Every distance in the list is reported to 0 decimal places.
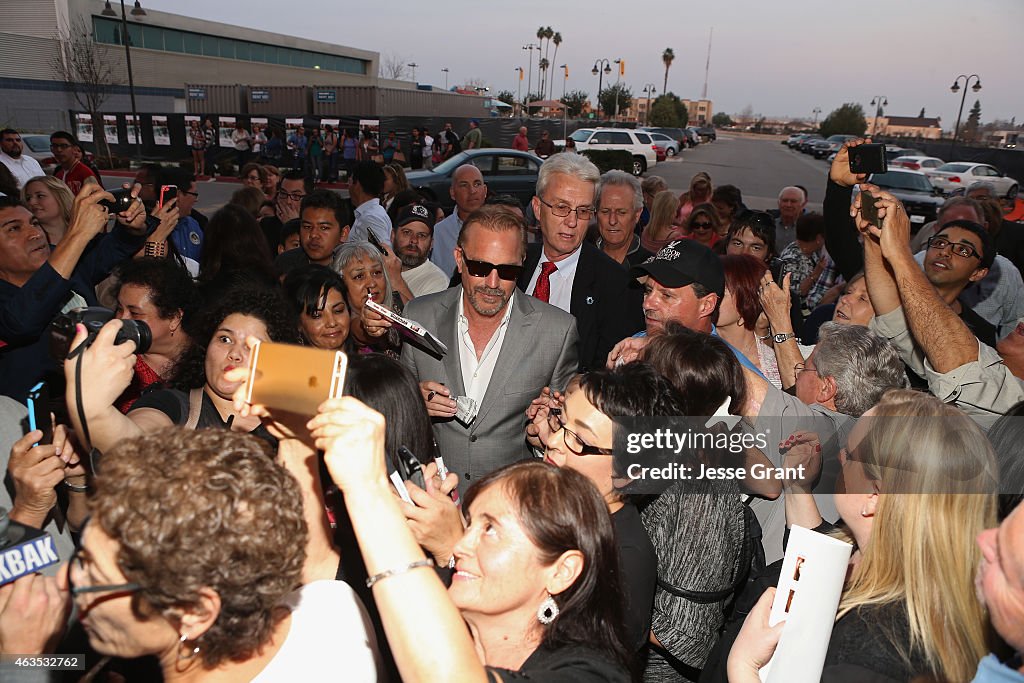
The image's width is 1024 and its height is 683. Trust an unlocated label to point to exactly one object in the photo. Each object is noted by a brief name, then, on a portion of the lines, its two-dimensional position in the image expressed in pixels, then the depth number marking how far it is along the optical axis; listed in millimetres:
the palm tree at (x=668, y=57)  101562
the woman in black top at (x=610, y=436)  2014
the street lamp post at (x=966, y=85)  36719
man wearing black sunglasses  3223
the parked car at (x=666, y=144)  35750
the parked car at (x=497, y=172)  14922
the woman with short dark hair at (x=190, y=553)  1212
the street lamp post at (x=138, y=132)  25484
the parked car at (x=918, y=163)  29131
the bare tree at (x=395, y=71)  81625
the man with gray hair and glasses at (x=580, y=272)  4117
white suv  28703
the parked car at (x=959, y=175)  24938
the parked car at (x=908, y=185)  19616
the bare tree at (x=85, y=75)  24716
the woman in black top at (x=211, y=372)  1986
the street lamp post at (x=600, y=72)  60875
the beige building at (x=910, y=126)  95688
